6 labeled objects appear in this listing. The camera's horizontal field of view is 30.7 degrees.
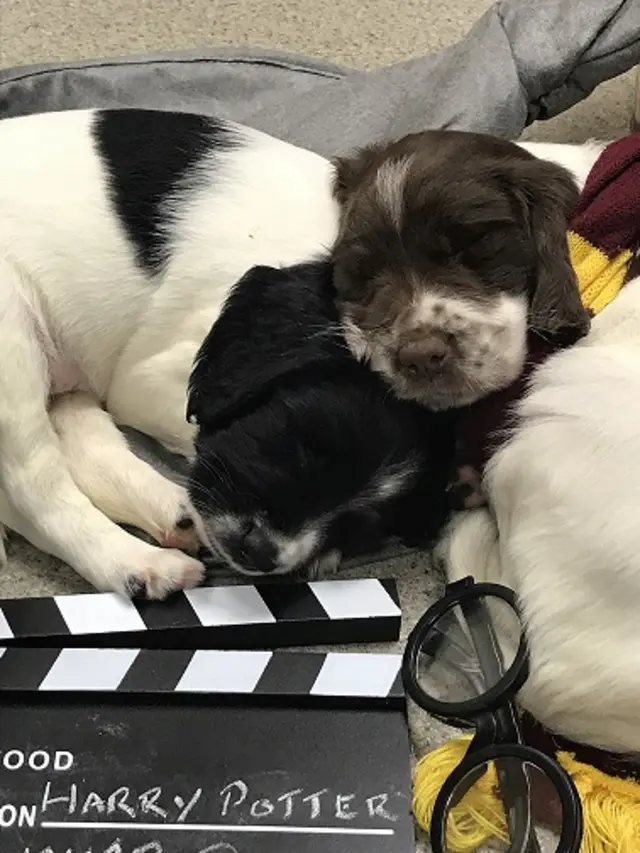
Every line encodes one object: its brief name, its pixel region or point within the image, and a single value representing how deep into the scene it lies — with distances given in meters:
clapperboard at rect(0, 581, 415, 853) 1.06
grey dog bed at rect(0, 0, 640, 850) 1.60
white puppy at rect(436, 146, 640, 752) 1.09
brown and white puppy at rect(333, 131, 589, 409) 1.20
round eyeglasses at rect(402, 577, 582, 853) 1.03
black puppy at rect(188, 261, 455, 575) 1.18
